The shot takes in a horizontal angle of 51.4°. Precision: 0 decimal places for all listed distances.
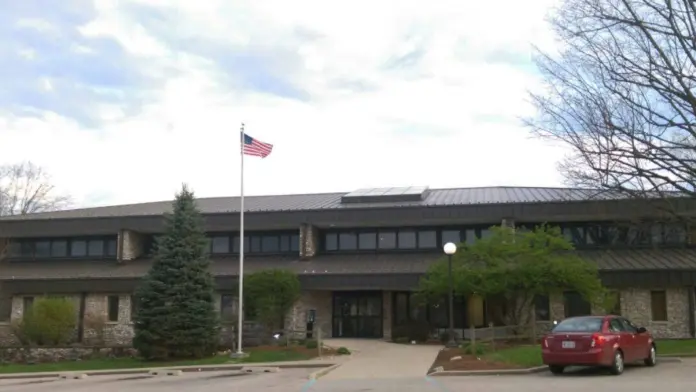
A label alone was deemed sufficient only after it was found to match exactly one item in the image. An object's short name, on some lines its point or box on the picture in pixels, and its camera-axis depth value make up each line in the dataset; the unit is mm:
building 31594
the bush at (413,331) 31938
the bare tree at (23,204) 67875
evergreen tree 27438
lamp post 25438
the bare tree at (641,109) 22469
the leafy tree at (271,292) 30344
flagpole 26500
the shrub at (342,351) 26548
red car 17078
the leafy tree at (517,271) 27031
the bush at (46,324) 31766
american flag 28719
